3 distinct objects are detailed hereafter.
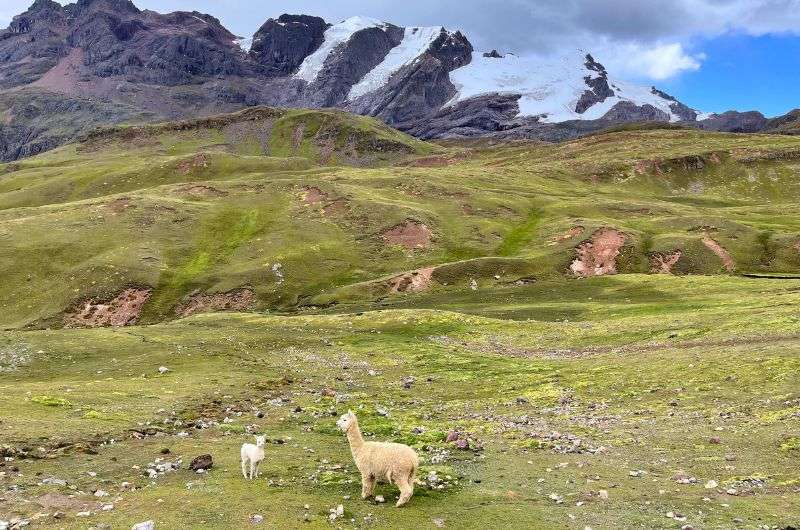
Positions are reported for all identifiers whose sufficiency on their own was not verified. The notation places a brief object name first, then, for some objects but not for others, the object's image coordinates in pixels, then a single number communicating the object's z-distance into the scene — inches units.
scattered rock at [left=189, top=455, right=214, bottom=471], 809.5
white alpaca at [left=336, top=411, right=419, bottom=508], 687.7
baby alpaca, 759.1
